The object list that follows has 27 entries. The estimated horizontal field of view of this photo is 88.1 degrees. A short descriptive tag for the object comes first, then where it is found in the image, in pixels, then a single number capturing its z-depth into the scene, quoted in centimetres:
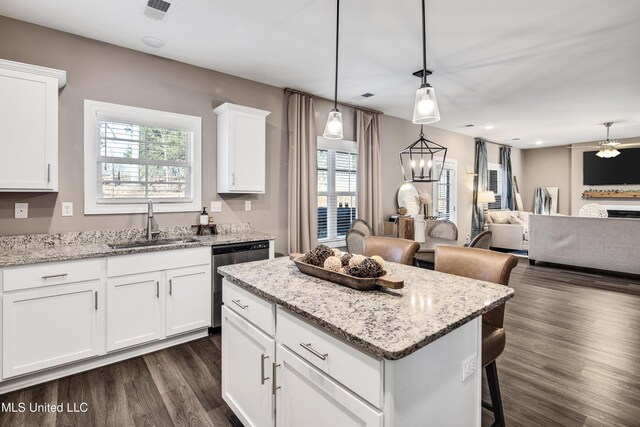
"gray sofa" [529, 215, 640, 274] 512
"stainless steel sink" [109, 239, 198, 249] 292
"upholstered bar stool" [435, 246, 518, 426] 170
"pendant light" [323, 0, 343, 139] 225
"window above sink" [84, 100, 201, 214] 298
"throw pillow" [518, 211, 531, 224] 821
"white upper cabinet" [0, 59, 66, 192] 236
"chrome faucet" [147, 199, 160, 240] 311
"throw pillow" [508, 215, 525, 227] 777
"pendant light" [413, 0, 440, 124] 173
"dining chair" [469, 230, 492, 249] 311
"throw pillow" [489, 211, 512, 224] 794
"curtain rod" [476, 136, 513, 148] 800
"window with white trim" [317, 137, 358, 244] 485
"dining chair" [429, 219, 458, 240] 451
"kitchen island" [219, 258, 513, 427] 102
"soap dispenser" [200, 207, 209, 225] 350
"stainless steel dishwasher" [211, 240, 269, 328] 309
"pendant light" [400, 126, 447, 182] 600
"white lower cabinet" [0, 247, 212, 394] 222
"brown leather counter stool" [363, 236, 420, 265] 226
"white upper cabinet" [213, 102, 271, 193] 349
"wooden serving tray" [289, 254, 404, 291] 145
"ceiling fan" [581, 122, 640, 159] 649
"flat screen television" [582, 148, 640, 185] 805
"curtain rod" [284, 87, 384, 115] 423
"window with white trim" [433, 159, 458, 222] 688
